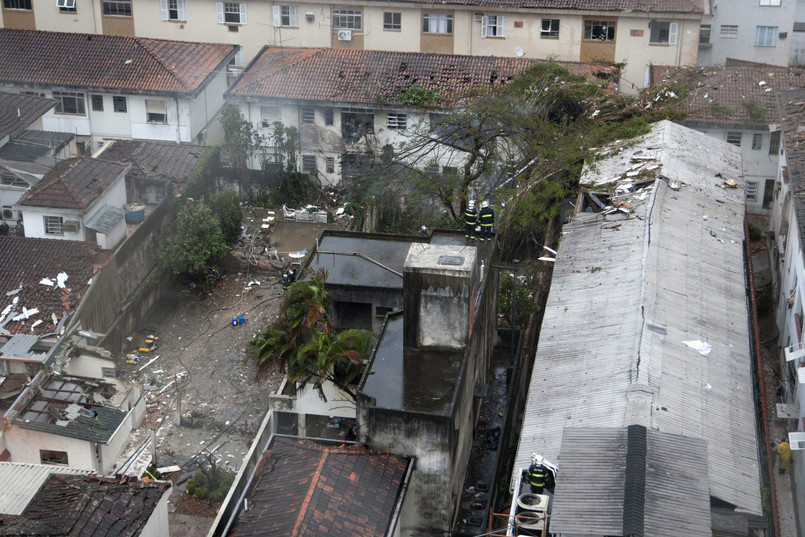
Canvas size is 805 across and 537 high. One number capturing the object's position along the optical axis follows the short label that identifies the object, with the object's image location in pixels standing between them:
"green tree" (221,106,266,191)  41.47
